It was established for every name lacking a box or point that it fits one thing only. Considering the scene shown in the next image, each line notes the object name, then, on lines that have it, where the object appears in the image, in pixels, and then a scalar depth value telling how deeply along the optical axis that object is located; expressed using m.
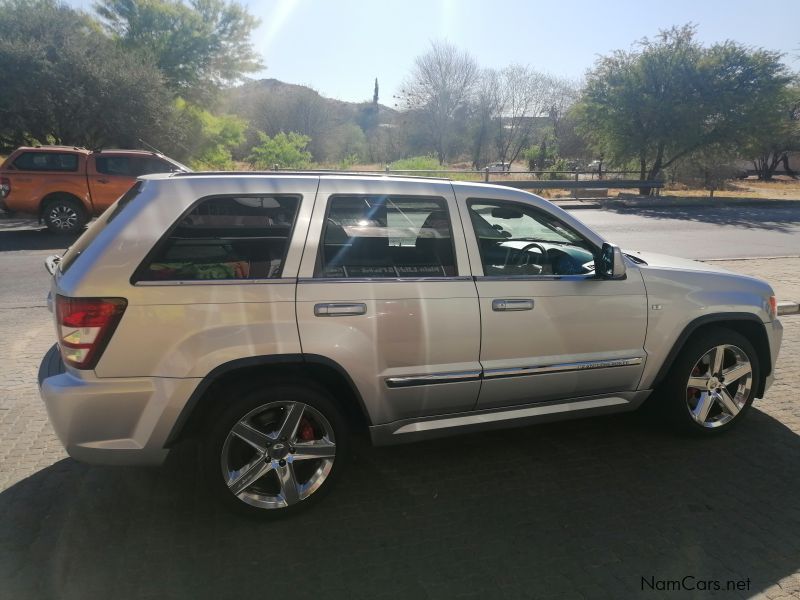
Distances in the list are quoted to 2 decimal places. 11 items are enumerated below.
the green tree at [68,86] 18.03
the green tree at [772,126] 25.30
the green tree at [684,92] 25.09
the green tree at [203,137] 23.52
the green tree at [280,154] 24.64
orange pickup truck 11.73
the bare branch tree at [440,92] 42.41
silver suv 2.47
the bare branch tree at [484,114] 46.38
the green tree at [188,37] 24.94
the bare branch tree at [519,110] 48.16
